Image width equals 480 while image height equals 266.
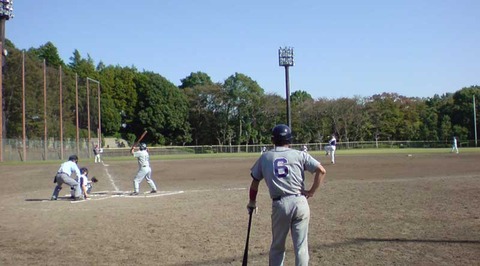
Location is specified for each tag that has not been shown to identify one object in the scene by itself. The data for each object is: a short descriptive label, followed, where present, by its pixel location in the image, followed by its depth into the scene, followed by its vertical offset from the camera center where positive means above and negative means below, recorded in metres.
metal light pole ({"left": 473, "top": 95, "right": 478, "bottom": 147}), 79.00 +2.84
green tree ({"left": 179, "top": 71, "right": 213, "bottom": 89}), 107.42 +14.45
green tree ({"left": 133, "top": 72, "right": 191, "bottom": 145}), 88.81 +6.00
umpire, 14.94 -0.95
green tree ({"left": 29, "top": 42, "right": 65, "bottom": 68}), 87.94 +17.40
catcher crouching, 15.43 -1.20
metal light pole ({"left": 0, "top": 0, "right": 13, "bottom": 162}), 51.66 +14.85
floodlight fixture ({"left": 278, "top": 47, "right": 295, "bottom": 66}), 67.12 +11.96
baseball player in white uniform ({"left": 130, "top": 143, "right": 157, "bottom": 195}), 16.18 -0.72
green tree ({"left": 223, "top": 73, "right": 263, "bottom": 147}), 86.44 +7.07
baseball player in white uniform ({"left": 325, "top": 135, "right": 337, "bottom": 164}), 31.60 -0.40
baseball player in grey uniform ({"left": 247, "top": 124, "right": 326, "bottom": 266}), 5.18 -0.55
